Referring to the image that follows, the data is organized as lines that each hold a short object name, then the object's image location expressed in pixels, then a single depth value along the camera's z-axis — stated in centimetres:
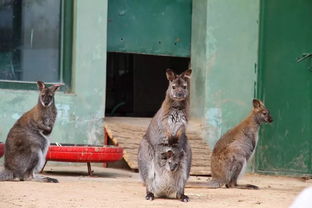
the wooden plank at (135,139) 2103
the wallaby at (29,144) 1591
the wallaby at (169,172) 1329
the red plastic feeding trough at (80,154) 1814
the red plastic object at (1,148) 1752
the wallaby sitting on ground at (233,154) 1712
